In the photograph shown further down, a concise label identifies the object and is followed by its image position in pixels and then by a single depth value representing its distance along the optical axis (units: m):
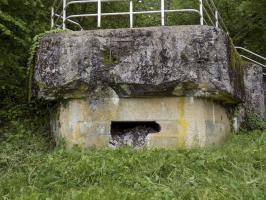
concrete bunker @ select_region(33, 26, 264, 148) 7.77
